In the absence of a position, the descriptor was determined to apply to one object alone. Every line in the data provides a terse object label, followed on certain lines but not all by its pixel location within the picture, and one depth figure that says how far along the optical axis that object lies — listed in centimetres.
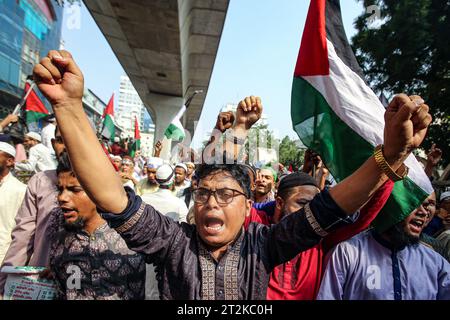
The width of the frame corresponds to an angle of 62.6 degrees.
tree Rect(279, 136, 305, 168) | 4522
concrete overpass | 971
